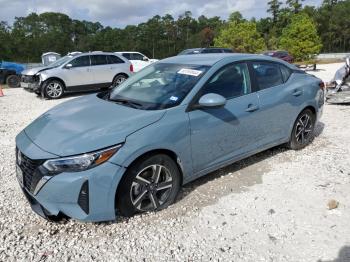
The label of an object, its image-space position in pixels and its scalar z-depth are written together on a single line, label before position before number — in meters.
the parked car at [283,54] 28.97
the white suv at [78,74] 12.72
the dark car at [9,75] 17.23
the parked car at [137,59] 19.51
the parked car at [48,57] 22.85
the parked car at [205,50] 19.54
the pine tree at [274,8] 65.44
